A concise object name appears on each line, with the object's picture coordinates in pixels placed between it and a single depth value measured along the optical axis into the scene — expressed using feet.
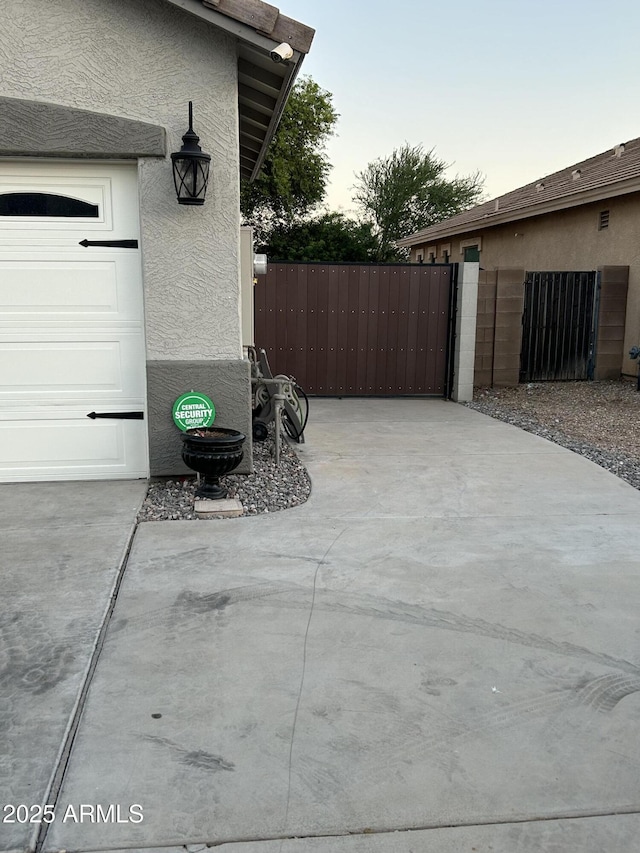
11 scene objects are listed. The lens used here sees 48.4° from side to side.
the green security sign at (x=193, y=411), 18.68
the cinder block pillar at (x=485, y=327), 37.29
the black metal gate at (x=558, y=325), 39.04
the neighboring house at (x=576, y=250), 37.83
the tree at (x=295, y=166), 92.73
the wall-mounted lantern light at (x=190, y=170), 17.03
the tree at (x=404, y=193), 105.70
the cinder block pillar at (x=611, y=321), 39.27
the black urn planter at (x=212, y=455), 16.90
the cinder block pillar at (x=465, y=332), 34.04
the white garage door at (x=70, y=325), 18.07
